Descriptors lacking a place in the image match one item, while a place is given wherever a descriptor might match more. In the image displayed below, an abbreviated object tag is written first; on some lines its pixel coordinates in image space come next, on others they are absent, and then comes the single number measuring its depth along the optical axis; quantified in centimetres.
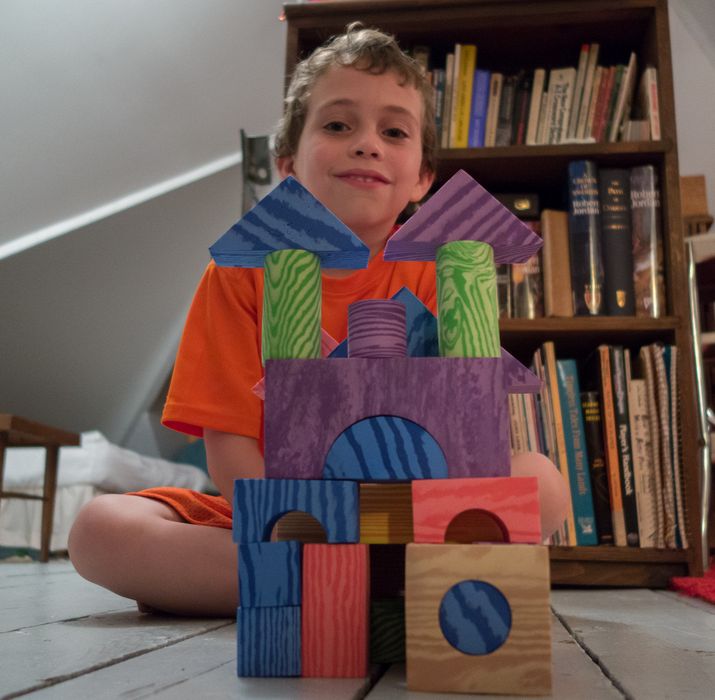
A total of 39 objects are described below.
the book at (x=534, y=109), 166
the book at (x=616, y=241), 153
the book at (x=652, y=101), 158
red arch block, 55
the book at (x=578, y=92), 165
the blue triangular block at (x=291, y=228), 63
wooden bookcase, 146
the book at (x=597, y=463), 148
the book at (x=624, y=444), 146
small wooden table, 245
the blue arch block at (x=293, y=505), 57
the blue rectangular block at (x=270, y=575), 57
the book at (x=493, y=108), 166
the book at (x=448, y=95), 165
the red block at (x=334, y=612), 56
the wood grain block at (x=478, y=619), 51
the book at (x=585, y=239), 154
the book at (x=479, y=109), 165
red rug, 115
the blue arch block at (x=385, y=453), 57
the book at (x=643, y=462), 145
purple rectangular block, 58
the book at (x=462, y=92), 165
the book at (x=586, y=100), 164
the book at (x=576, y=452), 148
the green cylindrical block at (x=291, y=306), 62
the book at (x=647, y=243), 153
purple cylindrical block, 60
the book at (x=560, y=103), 165
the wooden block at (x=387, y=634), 61
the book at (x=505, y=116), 167
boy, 94
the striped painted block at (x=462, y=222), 63
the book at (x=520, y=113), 166
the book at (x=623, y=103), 163
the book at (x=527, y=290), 158
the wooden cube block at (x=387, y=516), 60
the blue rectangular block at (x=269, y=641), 56
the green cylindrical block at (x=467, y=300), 61
